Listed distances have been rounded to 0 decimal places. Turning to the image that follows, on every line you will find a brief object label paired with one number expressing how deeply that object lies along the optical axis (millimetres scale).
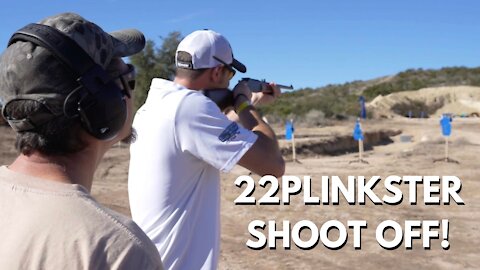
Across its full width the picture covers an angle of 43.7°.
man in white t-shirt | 2275
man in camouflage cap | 1170
